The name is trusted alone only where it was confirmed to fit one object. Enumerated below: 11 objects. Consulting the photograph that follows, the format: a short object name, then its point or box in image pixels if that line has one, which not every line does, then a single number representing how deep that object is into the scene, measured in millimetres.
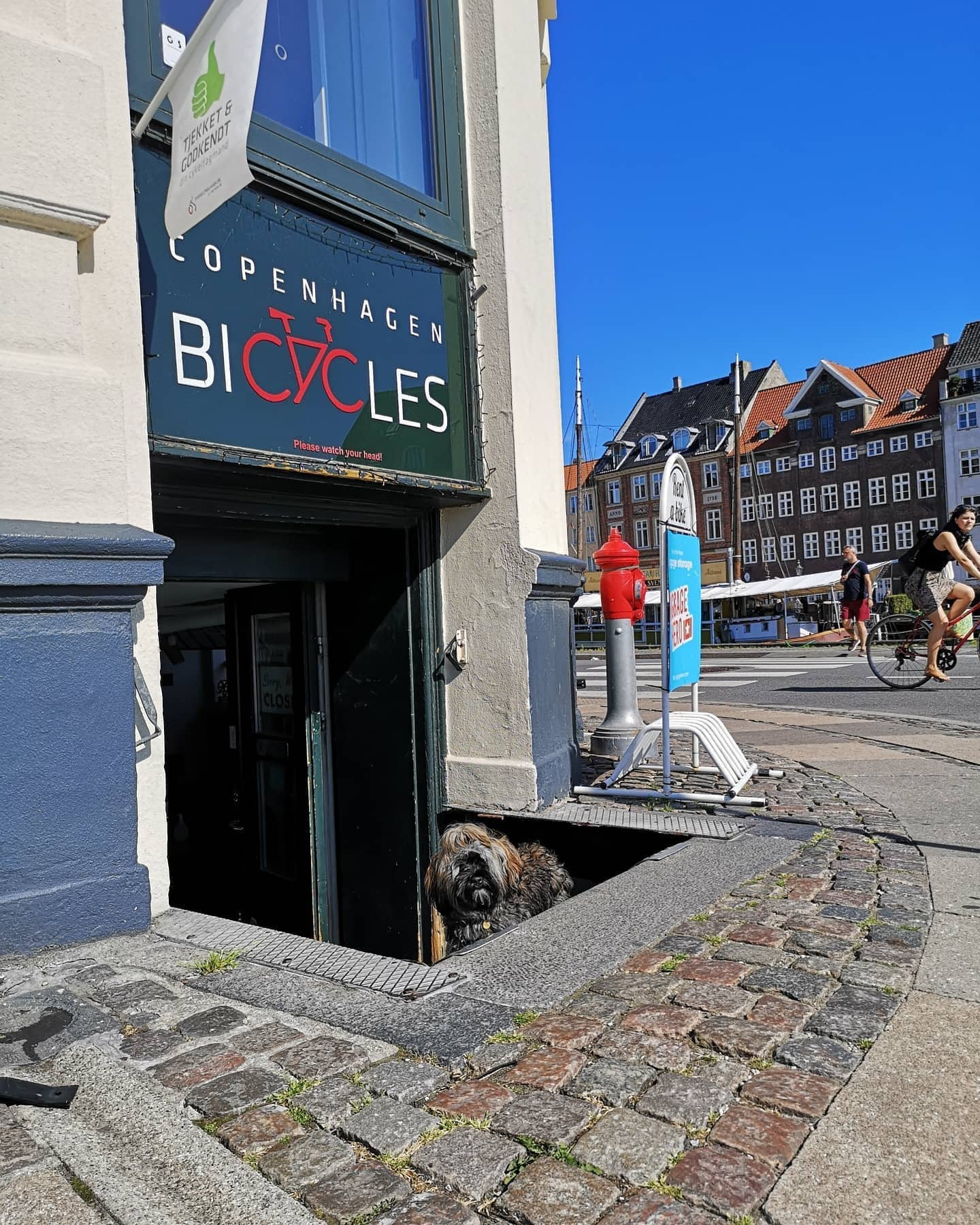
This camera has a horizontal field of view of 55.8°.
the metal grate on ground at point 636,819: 4785
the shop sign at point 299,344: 4160
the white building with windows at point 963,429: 50156
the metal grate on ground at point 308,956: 2943
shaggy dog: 4633
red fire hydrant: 6836
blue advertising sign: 5824
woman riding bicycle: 9195
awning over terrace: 44625
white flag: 3127
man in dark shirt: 16188
